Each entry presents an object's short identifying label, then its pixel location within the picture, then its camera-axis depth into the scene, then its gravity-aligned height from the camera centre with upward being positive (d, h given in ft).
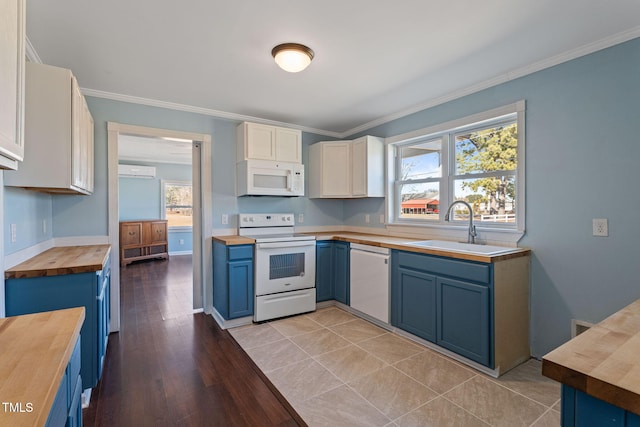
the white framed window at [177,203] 25.09 +0.74
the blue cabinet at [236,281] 10.32 -2.31
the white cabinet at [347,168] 12.36 +1.83
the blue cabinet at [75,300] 5.82 -1.71
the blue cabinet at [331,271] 11.86 -2.27
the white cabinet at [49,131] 6.16 +1.65
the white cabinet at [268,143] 11.50 +2.65
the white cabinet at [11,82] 2.93 +1.32
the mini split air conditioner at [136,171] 22.68 +3.04
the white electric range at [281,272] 10.68 -2.11
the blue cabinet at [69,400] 2.67 -1.85
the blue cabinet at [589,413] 2.26 -1.51
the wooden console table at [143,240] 21.20 -1.97
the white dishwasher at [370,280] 9.98 -2.28
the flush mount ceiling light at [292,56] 7.14 +3.63
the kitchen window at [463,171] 8.84 +1.36
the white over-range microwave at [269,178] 11.39 +1.30
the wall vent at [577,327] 7.33 -2.69
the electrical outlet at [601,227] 6.94 -0.32
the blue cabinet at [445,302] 7.32 -2.35
